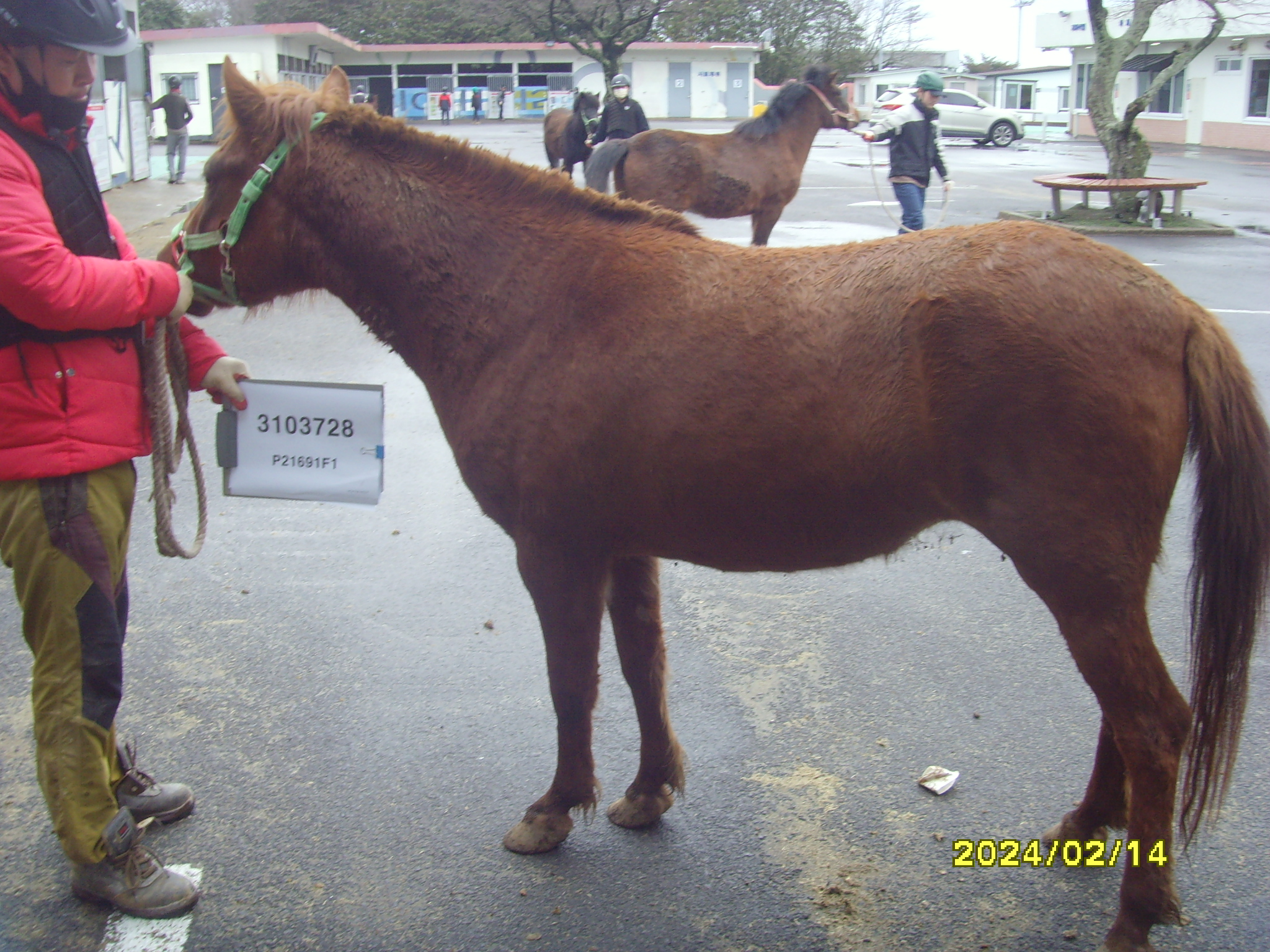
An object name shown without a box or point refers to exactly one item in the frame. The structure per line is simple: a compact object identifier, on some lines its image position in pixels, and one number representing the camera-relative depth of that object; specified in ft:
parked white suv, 111.04
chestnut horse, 6.77
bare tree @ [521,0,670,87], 109.50
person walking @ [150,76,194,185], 62.28
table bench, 45.73
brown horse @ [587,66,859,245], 33.17
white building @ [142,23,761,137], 164.55
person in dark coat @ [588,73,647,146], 44.32
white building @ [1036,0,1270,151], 101.30
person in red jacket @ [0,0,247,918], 6.72
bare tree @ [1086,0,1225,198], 47.91
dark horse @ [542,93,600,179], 52.29
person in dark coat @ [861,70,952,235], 33.65
